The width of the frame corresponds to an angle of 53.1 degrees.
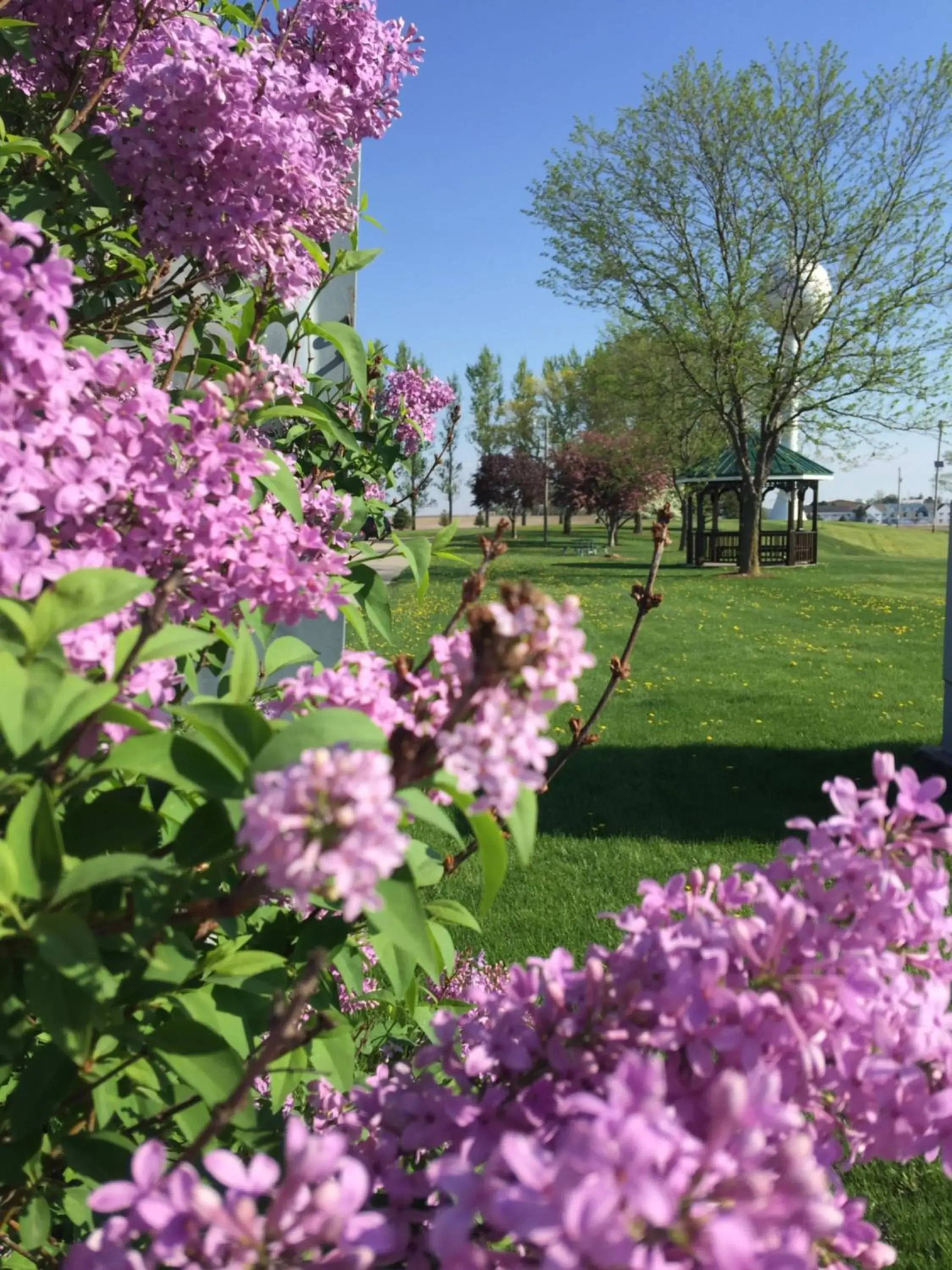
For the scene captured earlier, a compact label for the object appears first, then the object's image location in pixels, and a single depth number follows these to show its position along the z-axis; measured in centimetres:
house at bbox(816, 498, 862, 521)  10950
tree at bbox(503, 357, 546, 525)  5328
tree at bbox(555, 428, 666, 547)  3647
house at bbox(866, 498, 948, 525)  10450
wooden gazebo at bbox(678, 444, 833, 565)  2962
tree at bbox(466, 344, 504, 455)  5378
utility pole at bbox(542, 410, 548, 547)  4431
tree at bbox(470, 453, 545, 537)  4756
